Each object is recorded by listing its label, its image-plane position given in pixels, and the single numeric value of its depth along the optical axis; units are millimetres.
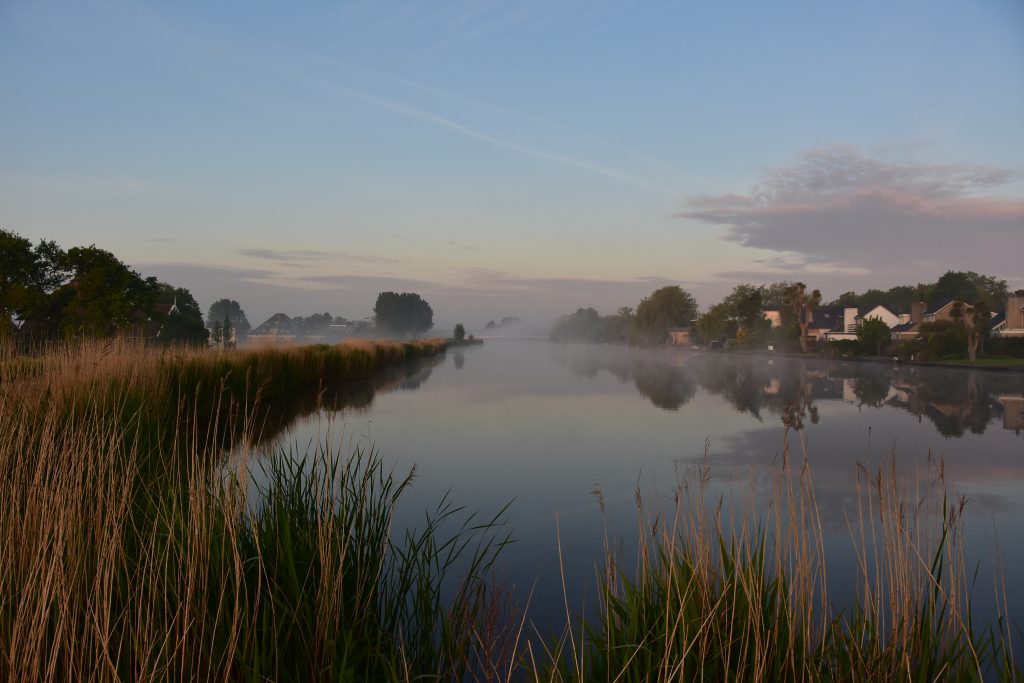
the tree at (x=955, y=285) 84075
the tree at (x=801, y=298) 63969
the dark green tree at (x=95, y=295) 31875
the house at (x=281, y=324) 114362
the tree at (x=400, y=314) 138000
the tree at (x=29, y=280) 30891
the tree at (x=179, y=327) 41800
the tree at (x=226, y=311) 145375
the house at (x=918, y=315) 65500
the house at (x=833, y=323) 85875
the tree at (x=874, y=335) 47500
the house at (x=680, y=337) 97125
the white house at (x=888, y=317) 82438
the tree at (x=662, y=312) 97000
